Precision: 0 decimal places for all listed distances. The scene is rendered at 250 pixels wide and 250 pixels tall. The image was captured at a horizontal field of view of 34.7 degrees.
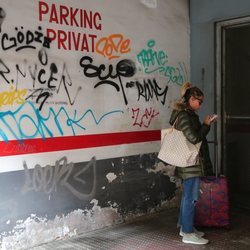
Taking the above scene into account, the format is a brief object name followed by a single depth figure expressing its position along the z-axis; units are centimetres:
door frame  545
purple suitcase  462
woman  414
